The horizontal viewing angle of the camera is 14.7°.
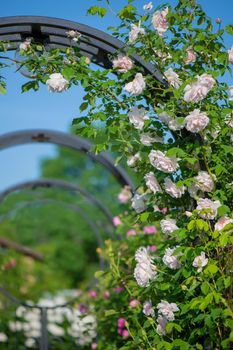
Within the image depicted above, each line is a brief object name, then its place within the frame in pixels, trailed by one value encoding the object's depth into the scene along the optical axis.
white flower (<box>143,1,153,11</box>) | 4.43
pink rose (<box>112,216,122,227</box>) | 7.34
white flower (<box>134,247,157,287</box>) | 4.33
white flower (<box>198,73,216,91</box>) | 3.98
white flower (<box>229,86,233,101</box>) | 4.29
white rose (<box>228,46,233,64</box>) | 4.23
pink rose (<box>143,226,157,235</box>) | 7.00
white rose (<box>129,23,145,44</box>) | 4.36
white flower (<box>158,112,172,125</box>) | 4.27
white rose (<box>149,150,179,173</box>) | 4.17
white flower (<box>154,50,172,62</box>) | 4.52
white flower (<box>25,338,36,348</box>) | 9.32
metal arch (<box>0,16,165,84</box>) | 4.49
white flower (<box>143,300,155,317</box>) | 4.57
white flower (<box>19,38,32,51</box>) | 4.47
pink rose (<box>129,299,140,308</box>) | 5.64
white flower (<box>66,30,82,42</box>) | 4.50
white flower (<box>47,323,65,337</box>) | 10.63
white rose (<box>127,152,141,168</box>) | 4.88
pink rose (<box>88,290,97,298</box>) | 7.77
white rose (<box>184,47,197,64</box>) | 4.50
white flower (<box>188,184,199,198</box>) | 4.28
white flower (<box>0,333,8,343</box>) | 8.99
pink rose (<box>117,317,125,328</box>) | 6.43
